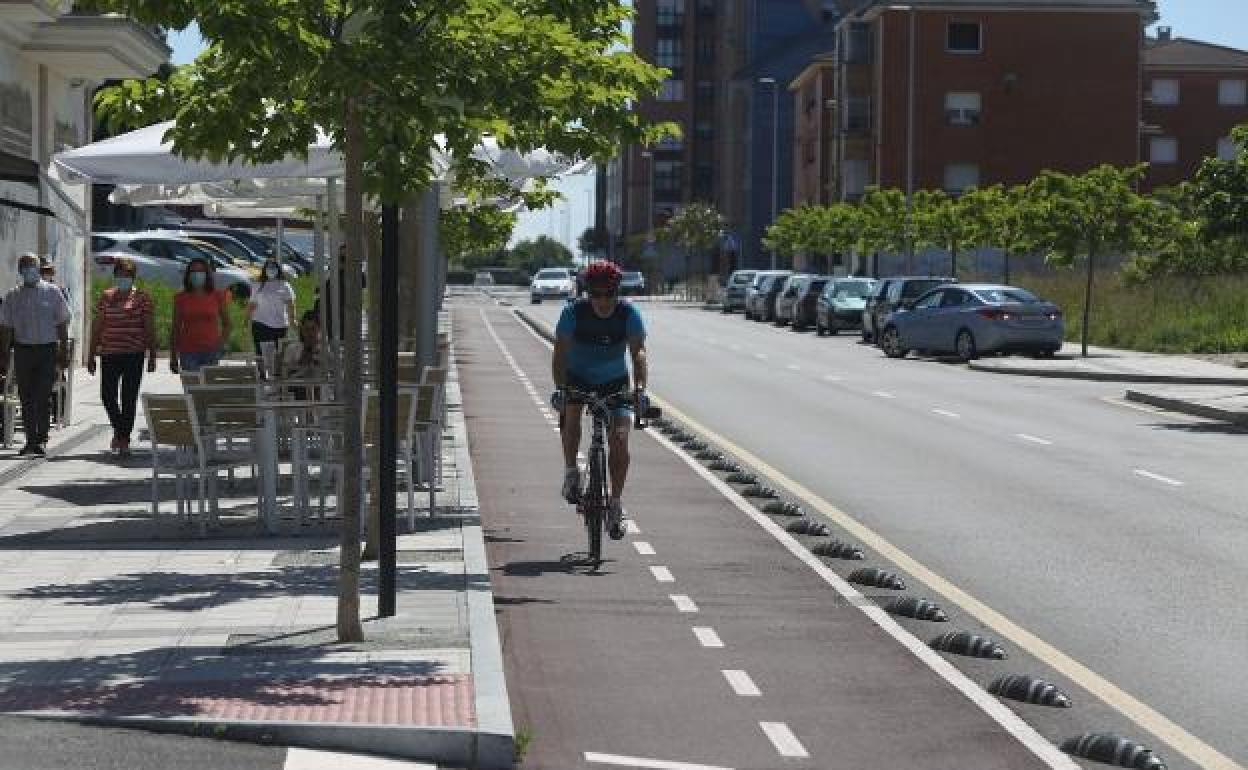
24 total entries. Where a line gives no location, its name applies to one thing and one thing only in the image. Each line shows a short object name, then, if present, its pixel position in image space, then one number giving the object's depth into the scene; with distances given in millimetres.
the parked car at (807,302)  67200
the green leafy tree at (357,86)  10414
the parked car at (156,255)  51281
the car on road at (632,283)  112688
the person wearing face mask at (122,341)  20641
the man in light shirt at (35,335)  20312
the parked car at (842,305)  61906
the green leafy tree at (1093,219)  45656
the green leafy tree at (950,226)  65812
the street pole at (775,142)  108375
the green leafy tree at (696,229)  134000
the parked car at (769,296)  75188
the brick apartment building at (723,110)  148875
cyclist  13836
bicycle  13578
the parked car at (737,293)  88188
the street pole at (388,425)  10859
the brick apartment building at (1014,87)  92312
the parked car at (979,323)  45312
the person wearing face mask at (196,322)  21625
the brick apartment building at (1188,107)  106312
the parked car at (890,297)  52312
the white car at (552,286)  103812
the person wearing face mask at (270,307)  25906
